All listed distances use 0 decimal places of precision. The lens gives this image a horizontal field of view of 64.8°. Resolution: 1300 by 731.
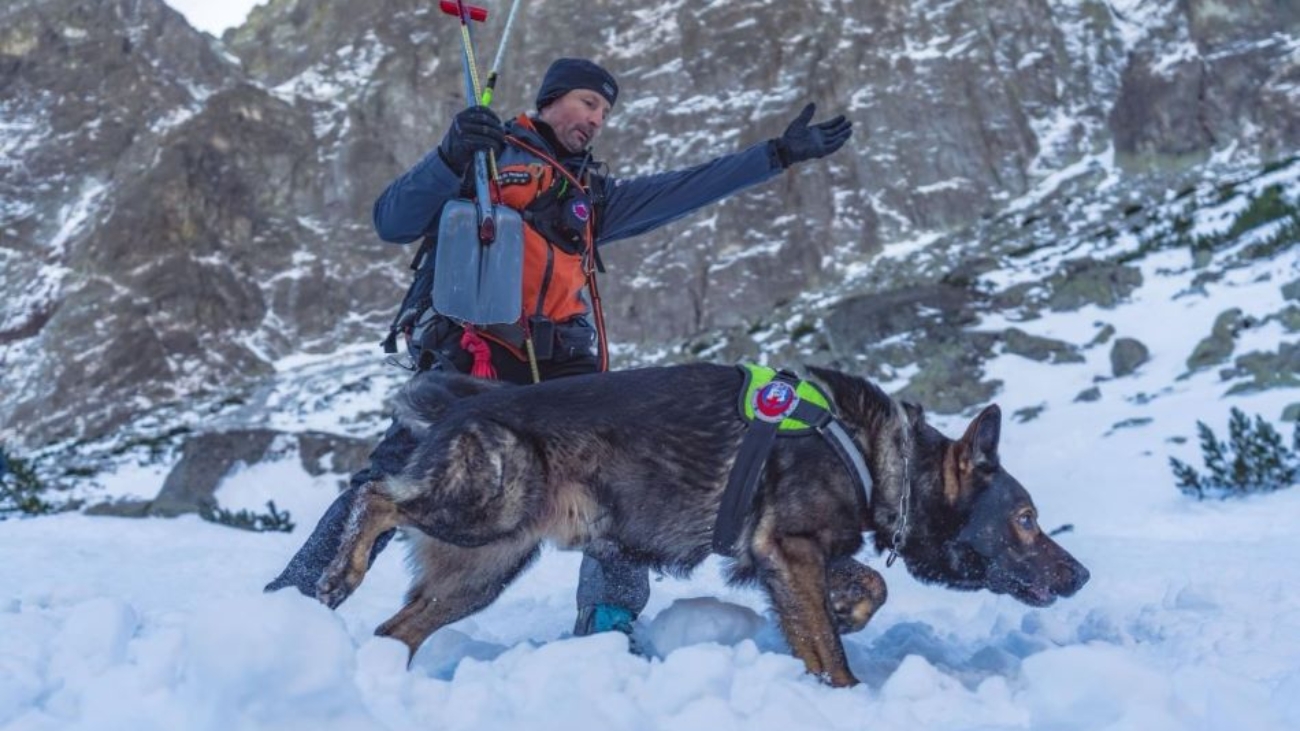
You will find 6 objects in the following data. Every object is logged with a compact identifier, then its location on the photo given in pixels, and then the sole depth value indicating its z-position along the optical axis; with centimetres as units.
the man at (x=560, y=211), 416
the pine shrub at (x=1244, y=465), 812
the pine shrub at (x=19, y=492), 1429
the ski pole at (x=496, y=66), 466
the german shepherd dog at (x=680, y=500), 332
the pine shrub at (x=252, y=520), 1139
